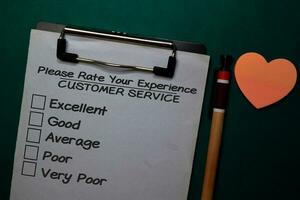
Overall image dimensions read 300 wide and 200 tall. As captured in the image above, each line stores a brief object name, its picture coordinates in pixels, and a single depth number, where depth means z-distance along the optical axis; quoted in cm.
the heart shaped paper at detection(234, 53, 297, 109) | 62
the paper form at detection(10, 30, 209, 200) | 62
